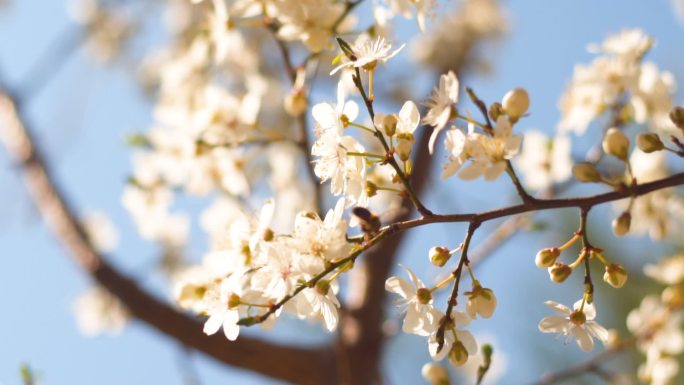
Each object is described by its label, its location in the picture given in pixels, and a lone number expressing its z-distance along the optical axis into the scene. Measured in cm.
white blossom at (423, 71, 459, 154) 81
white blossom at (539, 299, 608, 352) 83
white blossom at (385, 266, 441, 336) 83
